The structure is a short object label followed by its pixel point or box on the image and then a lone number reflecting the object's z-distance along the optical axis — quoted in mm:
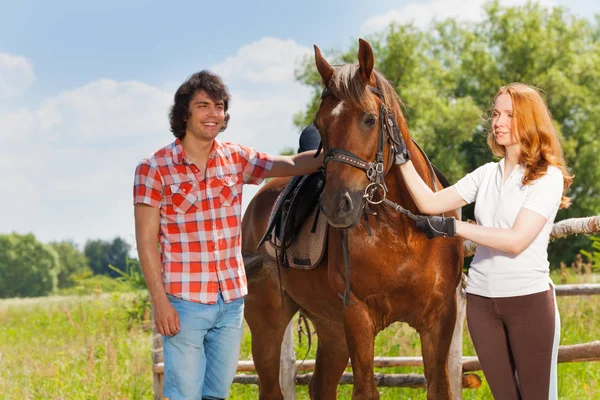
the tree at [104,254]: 101312
